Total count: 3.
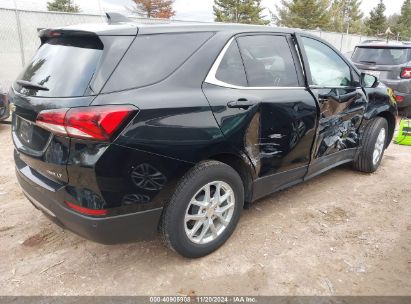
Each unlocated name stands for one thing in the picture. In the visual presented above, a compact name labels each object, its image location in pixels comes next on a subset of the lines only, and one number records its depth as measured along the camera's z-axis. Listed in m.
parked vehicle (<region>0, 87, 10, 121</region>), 6.72
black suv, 2.24
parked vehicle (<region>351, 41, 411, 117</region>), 7.82
